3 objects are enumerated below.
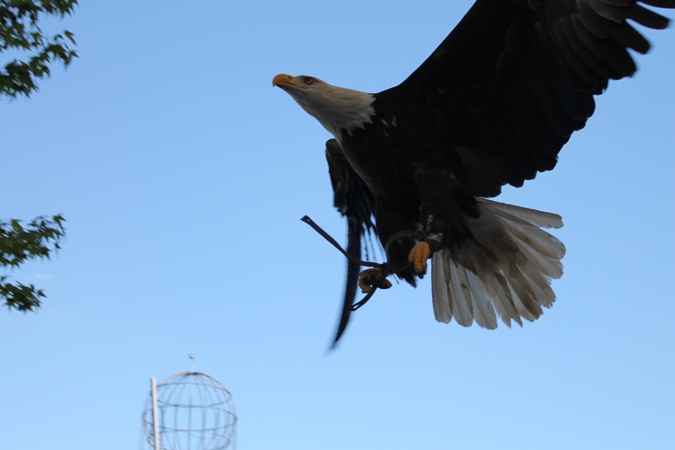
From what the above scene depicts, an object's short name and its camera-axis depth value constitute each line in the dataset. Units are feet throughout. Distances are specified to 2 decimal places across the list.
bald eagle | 22.33
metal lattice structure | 33.30
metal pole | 32.60
